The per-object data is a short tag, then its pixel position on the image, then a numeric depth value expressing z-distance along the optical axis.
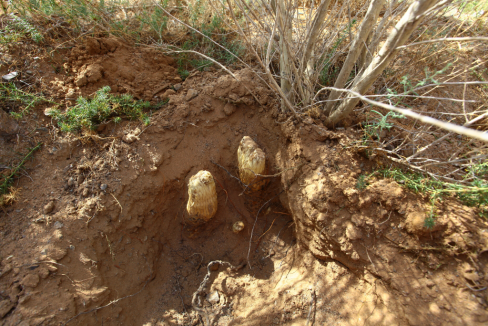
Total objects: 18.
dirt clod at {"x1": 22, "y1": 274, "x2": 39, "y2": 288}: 1.78
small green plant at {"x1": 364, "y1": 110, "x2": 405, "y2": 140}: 1.86
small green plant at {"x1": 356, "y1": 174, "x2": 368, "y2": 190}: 1.84
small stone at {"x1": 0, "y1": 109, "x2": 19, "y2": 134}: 2.19
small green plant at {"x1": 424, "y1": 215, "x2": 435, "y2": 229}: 1.55
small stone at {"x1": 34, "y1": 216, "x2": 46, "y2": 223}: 2.00
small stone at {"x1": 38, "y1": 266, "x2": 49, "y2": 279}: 1.83
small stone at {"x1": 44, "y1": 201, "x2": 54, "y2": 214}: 2.04
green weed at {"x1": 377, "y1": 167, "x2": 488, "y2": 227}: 1.55
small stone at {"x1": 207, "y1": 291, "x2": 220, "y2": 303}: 2.12
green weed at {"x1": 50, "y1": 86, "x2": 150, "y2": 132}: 2.28
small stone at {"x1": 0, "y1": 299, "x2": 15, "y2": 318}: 1.68
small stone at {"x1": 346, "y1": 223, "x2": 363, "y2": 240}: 1.78
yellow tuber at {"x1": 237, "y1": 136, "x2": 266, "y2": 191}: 2.20
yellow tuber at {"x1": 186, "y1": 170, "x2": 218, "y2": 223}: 2.13
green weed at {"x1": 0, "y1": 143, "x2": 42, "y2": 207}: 2.03
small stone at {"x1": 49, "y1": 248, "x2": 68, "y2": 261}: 1.89
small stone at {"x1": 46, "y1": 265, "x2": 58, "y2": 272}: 1.86
